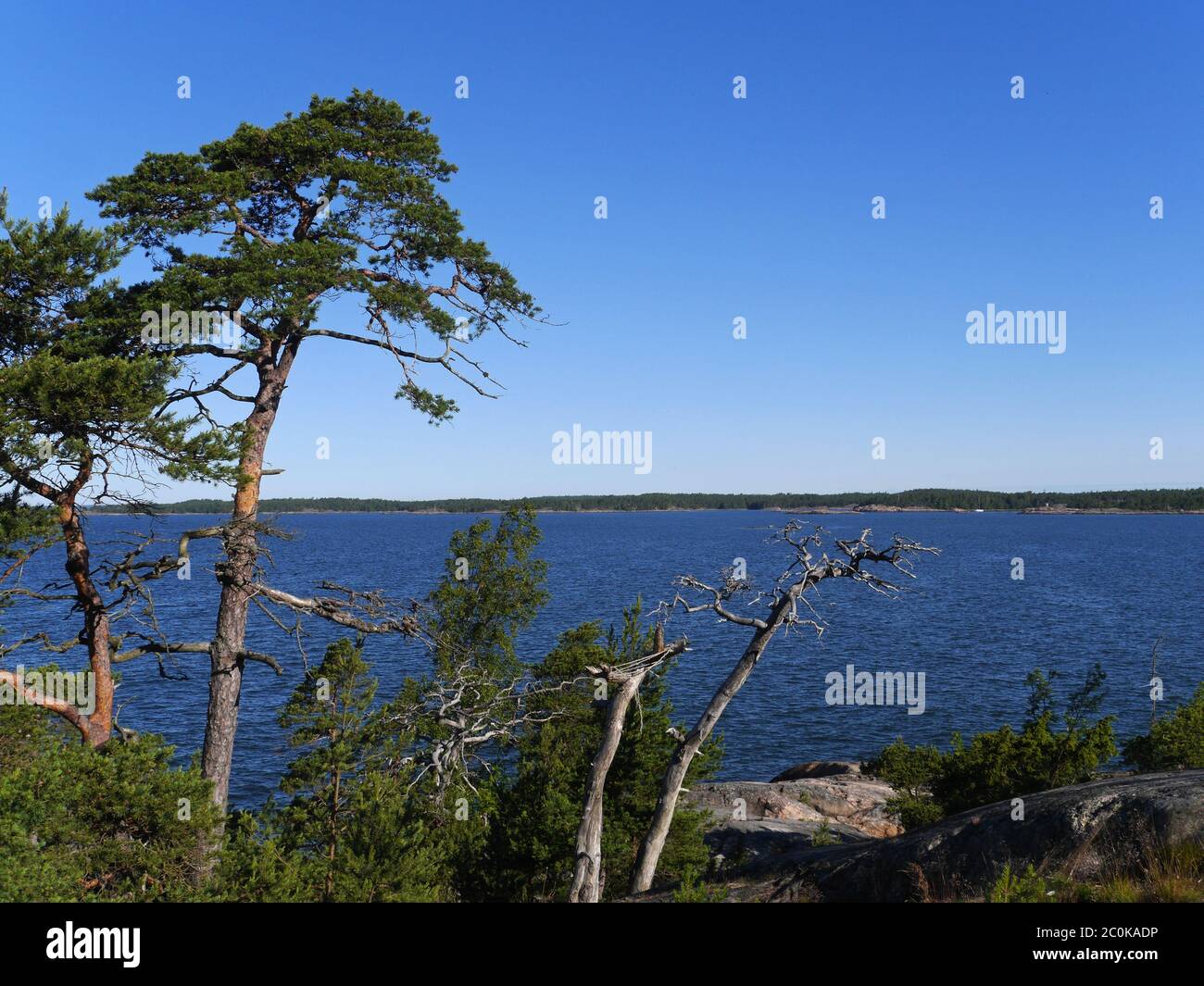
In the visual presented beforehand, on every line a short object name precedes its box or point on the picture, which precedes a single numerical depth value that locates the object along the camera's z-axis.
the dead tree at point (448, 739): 14.66
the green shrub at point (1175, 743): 21.27
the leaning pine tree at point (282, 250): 14.16
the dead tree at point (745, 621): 15.05
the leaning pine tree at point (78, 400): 12.10
